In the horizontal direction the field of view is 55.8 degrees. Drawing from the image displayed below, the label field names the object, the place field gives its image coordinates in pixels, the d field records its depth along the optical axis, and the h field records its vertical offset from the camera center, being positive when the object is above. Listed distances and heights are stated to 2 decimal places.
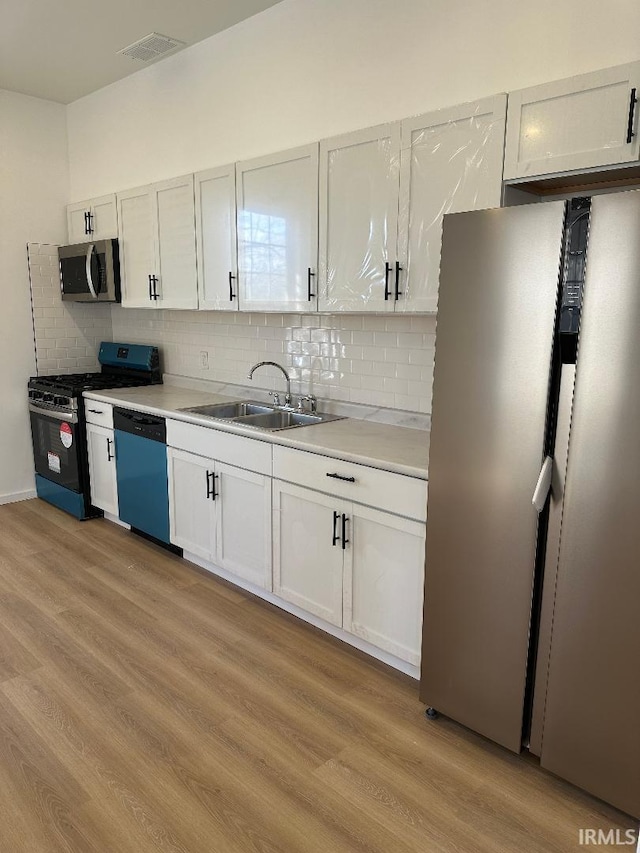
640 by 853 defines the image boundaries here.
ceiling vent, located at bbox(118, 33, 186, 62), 3.54 +1.61
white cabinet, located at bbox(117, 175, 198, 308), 3.67 +0.47
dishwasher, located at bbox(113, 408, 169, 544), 3.63 -0.94
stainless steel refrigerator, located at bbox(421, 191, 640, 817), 1.69 -0.49
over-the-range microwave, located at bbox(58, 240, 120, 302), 4.26 +0.34
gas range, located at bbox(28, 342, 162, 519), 4.26 -0.72
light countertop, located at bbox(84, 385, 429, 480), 2.44 -0.54
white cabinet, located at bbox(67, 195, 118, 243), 4.31 +0.73
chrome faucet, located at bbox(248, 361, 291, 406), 3.40 -0.44
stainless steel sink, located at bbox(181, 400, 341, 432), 3.43 -0.55
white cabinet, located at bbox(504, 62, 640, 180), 1.92 +0.66
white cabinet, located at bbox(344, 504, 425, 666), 2.39 -1.06
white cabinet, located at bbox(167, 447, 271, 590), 3.05 -1.04
